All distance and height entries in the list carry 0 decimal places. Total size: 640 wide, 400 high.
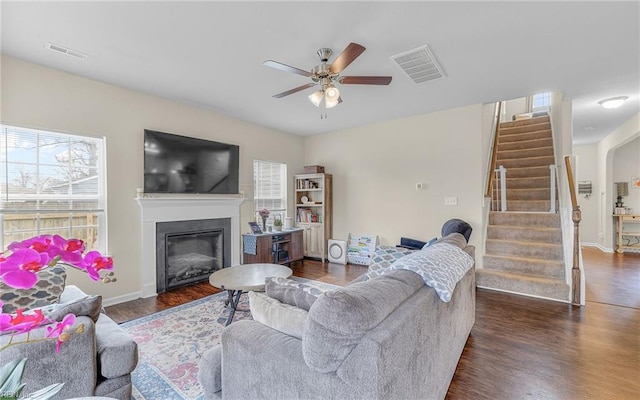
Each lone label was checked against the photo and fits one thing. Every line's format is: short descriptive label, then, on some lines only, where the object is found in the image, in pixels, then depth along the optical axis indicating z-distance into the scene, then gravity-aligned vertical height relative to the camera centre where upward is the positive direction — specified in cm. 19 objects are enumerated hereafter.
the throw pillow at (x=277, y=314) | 130 -57
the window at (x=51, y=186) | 283 +15
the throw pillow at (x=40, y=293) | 194 -68
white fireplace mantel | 373 -21
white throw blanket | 151 -41
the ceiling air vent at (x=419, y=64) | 271 +139
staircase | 373 -56
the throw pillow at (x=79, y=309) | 140 -57
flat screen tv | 381 +51
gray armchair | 137 -86
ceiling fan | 236 +110
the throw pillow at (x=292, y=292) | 144 -50
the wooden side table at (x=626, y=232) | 616 -77
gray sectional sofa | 102 -64
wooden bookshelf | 567 -25
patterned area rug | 193 -128
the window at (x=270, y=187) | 540 +24
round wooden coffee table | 265 -81
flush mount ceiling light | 399 +138
